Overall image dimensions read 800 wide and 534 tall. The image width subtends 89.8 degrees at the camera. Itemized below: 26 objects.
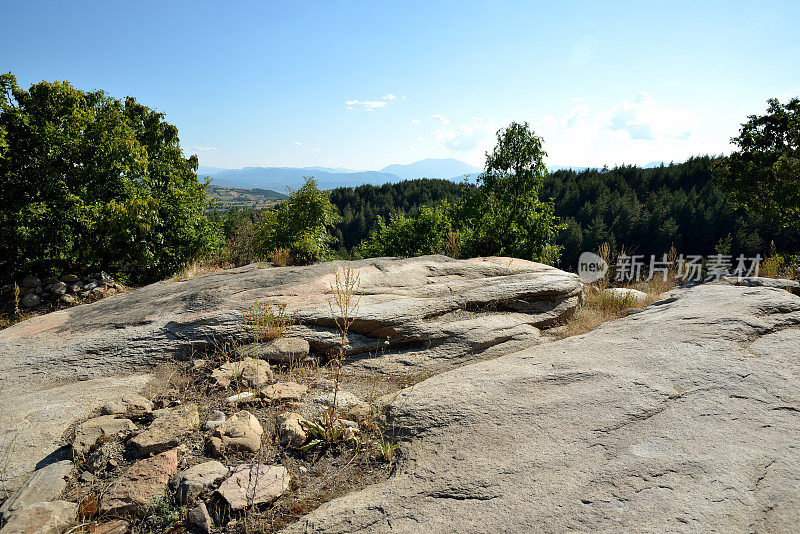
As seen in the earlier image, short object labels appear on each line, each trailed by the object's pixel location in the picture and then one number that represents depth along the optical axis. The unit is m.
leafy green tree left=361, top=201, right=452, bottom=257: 11.97
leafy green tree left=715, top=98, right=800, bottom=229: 18.25
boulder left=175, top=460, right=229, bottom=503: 3.01
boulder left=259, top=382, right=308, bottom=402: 4.32
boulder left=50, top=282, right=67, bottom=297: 9.85
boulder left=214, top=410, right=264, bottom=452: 3.49
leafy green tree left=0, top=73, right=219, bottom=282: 9.68
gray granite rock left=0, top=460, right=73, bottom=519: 2.87
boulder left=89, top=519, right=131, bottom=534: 2.80
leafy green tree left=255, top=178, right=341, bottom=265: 14.14
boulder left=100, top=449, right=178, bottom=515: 2.94
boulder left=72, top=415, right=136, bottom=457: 3.49
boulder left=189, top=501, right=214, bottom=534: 2.79
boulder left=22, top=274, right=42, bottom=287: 9.98
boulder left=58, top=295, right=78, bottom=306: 9.67
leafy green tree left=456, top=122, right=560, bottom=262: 11.10
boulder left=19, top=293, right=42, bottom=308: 9.55
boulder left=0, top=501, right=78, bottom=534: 2.68
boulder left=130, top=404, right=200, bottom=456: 3.46
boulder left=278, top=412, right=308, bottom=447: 3.64
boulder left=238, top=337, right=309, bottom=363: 5.20
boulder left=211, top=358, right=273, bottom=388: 4.62
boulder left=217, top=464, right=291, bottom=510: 2.95
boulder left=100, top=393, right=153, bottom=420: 4.00
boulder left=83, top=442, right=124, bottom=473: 3.35
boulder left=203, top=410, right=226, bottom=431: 3.80
